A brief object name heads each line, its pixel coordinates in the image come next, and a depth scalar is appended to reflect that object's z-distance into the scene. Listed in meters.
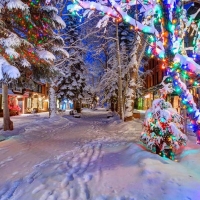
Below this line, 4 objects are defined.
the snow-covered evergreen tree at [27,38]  10.42
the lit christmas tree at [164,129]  6.46
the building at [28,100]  32.01
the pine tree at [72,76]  35.28
